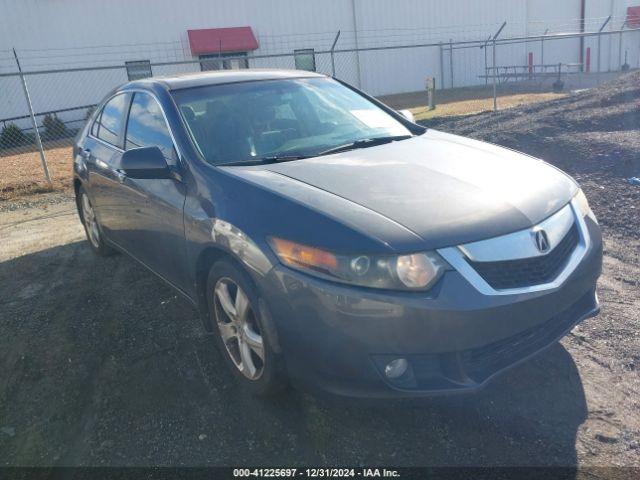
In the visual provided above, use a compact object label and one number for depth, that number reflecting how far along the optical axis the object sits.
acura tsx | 2.28
